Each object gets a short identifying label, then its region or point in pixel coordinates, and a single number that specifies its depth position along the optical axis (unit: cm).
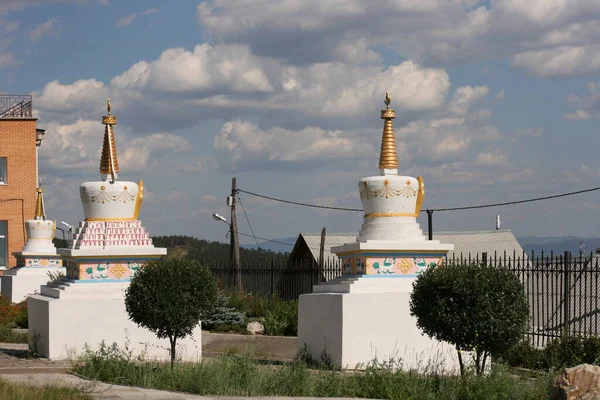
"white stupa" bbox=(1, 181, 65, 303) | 3756
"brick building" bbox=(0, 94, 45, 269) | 4866
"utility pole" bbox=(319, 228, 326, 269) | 3318
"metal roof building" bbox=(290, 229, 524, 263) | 4122
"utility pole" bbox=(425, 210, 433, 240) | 3769
